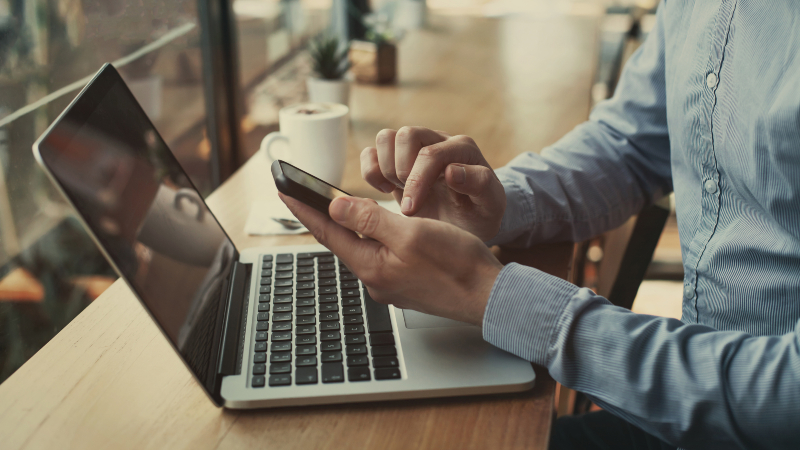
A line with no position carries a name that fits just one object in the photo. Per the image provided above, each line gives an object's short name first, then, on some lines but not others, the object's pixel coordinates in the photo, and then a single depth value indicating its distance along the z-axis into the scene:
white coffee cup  0.92
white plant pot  1.31
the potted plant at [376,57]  1.59
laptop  0.45
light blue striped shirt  0.48
